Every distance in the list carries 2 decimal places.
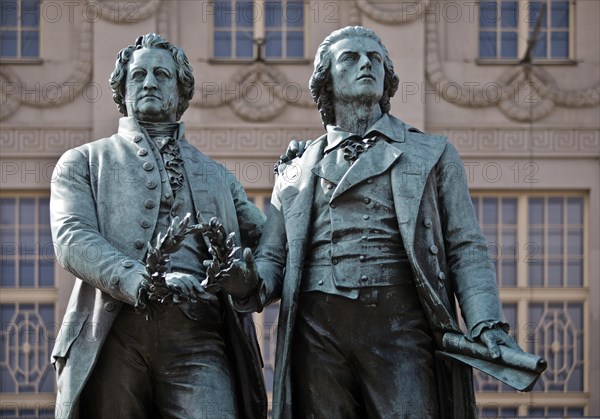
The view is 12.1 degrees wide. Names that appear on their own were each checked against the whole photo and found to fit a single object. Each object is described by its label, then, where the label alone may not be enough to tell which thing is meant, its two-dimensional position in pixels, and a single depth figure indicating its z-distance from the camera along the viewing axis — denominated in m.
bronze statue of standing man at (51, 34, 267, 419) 15.48
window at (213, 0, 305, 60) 36.34
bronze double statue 15.45
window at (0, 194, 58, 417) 36.12
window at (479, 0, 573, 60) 36.62
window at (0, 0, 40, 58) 36.62
